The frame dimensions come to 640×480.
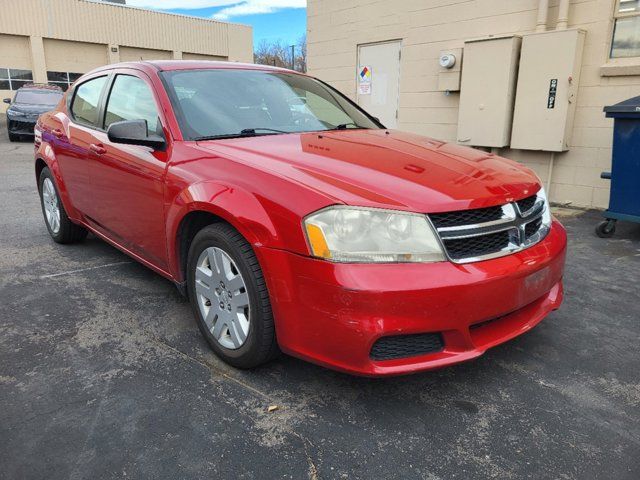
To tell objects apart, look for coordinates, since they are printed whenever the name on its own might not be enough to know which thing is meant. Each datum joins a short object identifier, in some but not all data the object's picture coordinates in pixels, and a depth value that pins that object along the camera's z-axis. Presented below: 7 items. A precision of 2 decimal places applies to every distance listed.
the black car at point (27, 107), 15.20
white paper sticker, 8.92
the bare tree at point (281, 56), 50.88
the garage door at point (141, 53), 29.05
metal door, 8.48
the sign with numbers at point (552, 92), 6.32
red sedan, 2.08
